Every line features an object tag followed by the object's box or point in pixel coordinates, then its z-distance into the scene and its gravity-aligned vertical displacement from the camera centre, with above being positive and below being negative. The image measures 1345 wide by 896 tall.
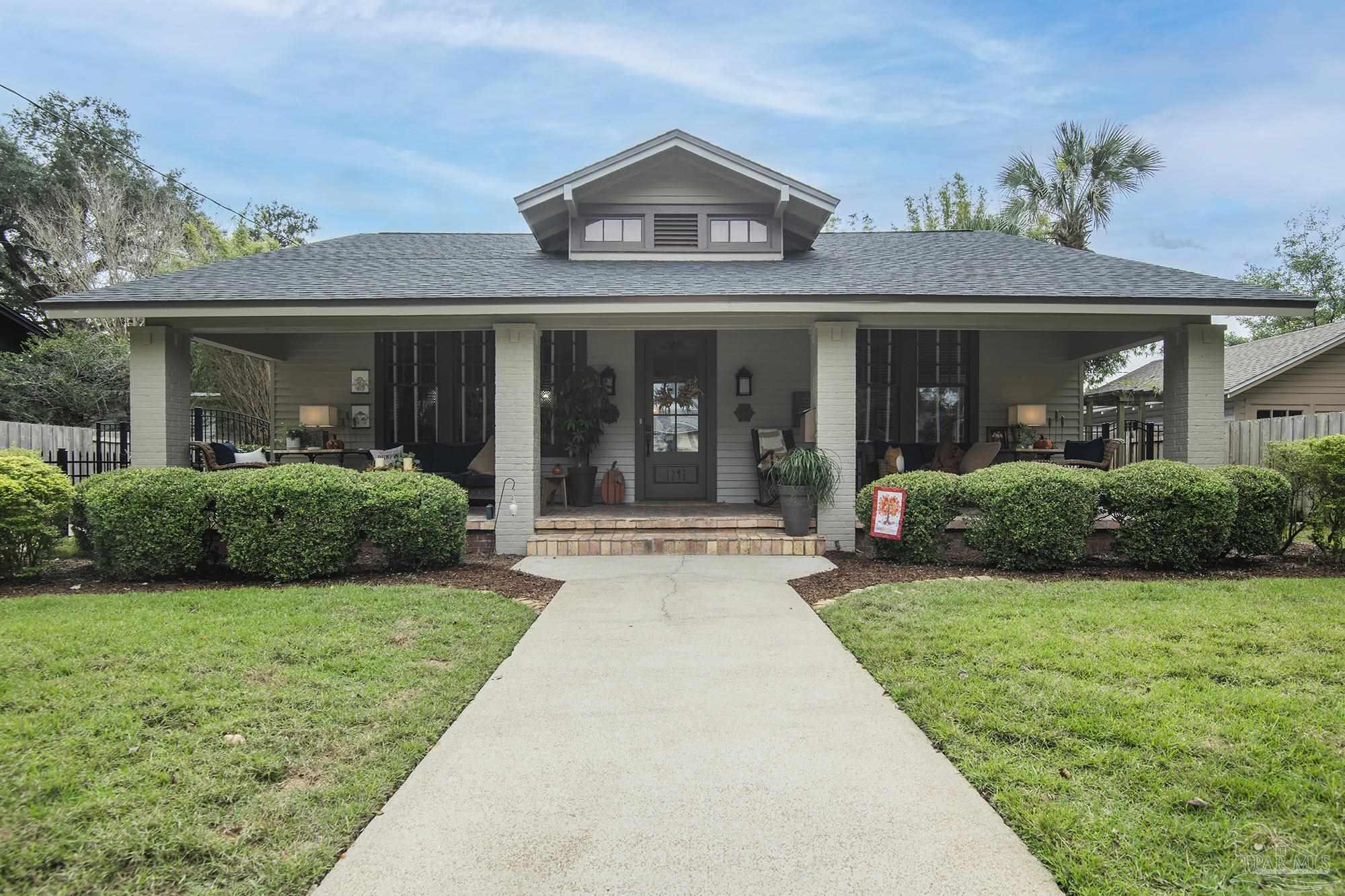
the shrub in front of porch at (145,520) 5.93 -0.58
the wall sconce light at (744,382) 10.05 +0.95
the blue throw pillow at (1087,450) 9.34 -0.05
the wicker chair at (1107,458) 8.82 -0.15
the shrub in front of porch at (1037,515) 6.27 -0.61
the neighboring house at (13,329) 15.71 +2.80
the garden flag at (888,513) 6.66 -0.62
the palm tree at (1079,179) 16.78 +6.57
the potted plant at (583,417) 9.61 +0.43
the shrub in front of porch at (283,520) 5.97 -0.60
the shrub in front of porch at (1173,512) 6.17 -0.59
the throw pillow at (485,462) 9.20 -0.18
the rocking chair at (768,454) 9.54 -0.08
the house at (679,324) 7.38 +1.45
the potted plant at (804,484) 7.53 -0.39
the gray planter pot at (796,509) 7.57 -0.66
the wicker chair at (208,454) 8.28 -0.05
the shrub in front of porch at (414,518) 6.23 -0.62
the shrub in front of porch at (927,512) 6.61 -0.61
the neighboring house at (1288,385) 15.16 +1.33
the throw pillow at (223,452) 9.02 -0.03
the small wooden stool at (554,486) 9.29 -0.50
